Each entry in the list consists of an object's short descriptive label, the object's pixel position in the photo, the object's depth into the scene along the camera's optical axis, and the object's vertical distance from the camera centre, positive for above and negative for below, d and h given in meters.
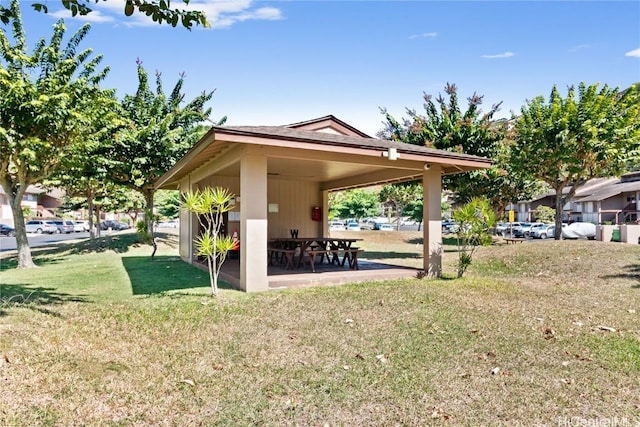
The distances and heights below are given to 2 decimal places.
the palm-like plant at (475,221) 9.02 -0.04
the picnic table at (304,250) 10.09 -0.75
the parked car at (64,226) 41.75 -0.53
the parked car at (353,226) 45.18 -0.68
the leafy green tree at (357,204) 42.84 +1.70
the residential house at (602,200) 35.00 +1.85
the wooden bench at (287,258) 10.20 -1.02
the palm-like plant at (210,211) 6.83 +0.16
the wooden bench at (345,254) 9.49 -0.88
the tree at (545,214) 36.44 +0.50
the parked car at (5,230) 36.53 -0.81
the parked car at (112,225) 45.41 -0.51
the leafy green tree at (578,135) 15.08 +3.18
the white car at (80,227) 43.56 -0.66
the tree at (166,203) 40.55 +1.84
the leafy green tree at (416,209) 34.44 +0.92
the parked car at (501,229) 32.47 -0.79
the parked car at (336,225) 43.74 -0.53
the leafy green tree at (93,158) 13.74 +2.36
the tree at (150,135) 18.08 +3.83
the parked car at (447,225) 37.39 -0.50
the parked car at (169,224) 49.67 -0.43
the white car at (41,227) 40.31 -0.60
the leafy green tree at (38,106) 11.45 +3.28
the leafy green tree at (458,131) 15.37 +3.42
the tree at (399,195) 32.06 +2.05
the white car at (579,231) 24.59 -0.70
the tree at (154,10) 3.41 +1.82
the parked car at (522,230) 29.53 -0.77
